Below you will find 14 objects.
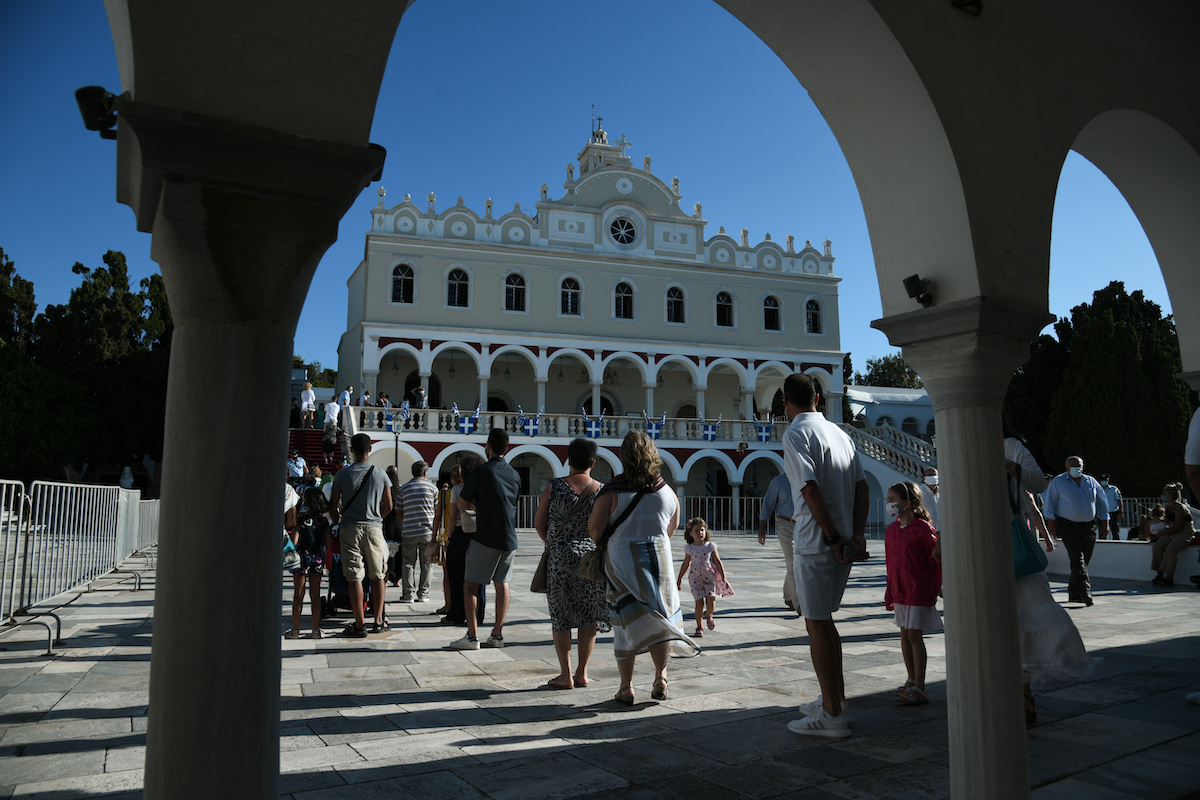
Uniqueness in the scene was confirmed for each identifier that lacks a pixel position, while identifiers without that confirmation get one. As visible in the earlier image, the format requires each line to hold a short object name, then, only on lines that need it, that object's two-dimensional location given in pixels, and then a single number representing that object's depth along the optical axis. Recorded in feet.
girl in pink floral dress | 23.13
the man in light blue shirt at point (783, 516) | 25.13
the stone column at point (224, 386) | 6.76
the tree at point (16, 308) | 106.83
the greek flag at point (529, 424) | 92.02
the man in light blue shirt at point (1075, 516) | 28.84
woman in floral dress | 16.38
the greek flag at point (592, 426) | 93.45
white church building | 92.07
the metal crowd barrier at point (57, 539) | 21.17
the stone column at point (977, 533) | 10.43
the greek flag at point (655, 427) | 97.25
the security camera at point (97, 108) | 7.28
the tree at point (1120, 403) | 95.55
